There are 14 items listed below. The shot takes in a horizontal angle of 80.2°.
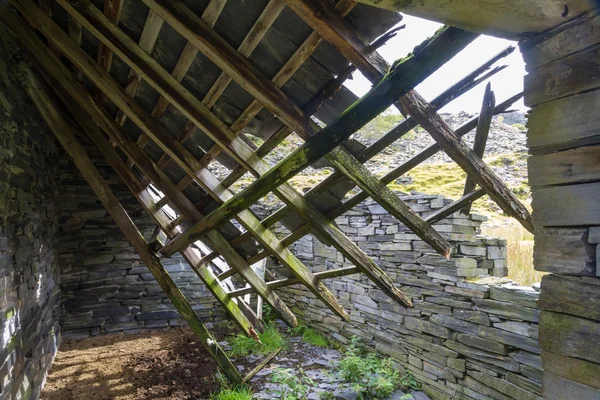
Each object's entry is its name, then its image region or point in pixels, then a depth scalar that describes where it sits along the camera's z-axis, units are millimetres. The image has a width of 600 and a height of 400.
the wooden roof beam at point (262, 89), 1769
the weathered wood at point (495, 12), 987
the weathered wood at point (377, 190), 1999
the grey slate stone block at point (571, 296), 1013
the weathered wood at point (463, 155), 1652
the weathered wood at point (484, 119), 2227
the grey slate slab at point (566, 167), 1021
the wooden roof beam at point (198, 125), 2178
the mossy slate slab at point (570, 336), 1005
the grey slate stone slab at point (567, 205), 1024
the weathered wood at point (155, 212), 3672
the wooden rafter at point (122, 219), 3305
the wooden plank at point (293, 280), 3078
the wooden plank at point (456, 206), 2588
